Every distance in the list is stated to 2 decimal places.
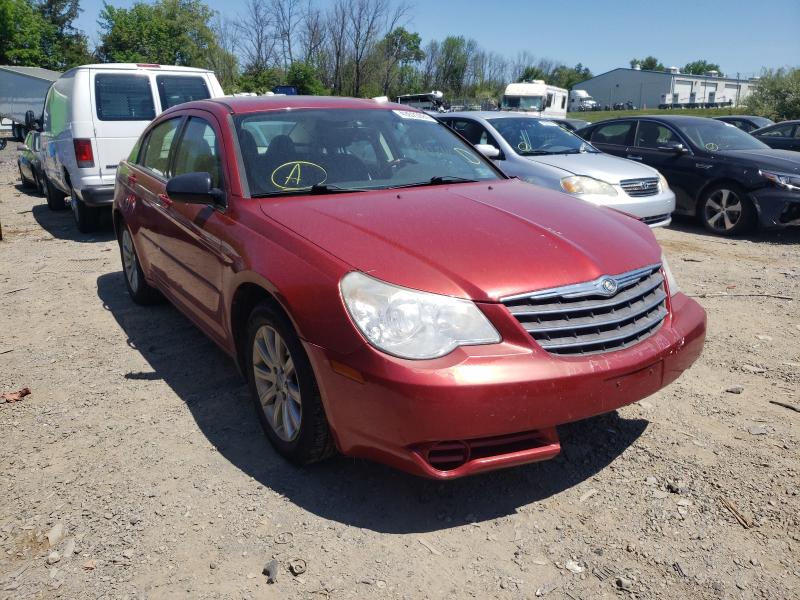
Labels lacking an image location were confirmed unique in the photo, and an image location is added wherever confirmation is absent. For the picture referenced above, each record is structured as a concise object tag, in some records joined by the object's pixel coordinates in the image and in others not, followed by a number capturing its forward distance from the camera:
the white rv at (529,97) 32.72
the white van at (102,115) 8.17
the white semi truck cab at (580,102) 77.83
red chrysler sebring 2.42
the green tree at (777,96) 35.88
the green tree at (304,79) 36.28
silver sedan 7.70
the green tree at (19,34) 48.69
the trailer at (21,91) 28.55
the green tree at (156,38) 48.59
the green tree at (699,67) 142.75
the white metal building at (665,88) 83.38
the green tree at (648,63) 127.36
